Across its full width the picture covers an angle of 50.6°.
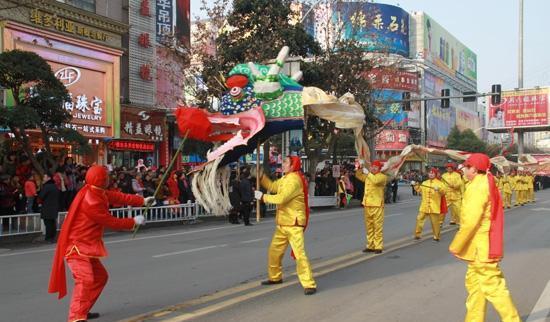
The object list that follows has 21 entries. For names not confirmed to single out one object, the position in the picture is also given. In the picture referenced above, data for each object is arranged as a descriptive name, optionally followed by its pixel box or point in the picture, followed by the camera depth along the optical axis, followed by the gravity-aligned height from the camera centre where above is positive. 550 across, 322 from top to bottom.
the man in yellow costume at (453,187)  14.11 -0.69
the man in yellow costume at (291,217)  7.21 -0.73
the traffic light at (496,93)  25.16 +2.81
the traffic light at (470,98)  25.47 +2.71
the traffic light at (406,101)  26.49 +2.68
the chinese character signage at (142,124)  24.36 +1.61
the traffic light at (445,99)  26.29 +2.71
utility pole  46.91 +8.73
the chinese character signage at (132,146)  23.93 +0.66
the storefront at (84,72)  18.98 +3.27
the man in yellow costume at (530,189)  27.20 -1.46
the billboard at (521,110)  57.22 +4.82
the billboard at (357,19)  25.17 +6.23
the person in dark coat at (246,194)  17.09 -1.01
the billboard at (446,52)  72.44 +15.27
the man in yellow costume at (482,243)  5.14 -0.77
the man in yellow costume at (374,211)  10.69 -0.95
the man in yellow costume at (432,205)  12.55 -1.00
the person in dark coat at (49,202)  12.84 -0.90
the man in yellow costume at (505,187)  24.06 -1.21
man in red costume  5.55 -0.78
